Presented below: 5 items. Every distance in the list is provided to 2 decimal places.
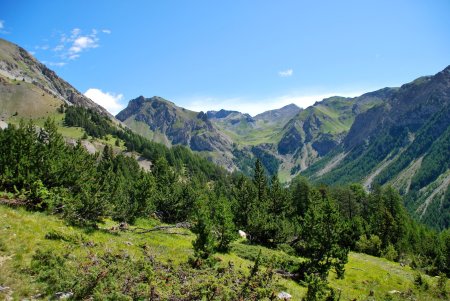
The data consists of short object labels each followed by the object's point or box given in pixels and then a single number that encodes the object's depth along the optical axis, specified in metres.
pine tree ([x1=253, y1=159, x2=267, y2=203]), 79.96
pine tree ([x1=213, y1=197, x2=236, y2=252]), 36.10
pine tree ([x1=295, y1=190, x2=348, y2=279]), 30.67
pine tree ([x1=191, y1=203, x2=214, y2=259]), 27.73
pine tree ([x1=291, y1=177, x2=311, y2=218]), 91.31
